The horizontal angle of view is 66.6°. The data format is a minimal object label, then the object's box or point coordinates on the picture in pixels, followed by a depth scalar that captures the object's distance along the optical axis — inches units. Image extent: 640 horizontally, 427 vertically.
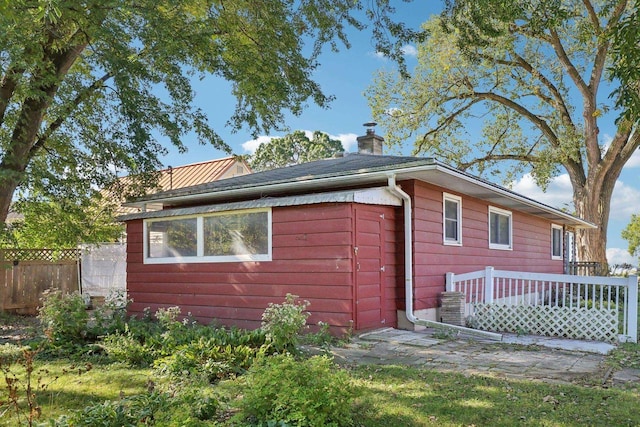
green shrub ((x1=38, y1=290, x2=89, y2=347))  268.7
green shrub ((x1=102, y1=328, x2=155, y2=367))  228.7
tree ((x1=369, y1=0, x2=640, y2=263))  714.2
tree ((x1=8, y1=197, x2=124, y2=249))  399.2
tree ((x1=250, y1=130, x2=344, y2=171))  1513.3
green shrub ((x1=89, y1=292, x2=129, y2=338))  273.0
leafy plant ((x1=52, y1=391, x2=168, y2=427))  122.3
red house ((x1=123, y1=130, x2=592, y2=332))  283.9
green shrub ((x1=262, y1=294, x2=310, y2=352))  217.8
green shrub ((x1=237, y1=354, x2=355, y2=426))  126.7
